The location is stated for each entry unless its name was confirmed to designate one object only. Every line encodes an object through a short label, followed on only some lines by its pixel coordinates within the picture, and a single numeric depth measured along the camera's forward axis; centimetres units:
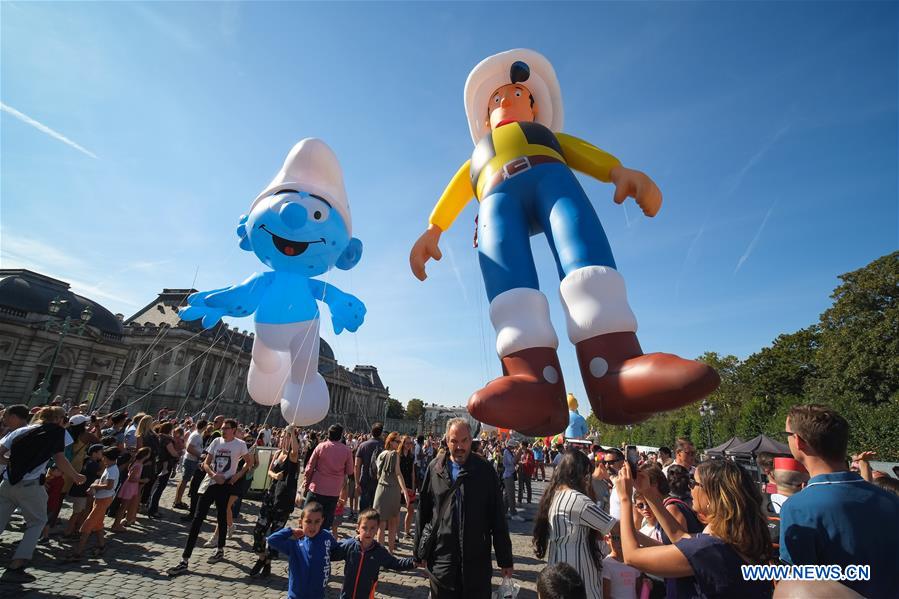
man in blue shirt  158
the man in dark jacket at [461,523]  279
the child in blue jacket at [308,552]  313
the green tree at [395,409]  10150
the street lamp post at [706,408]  2367
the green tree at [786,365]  3338
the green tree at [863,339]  2243
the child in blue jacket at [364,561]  308
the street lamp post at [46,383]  1892
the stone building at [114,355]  3697
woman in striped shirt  268
